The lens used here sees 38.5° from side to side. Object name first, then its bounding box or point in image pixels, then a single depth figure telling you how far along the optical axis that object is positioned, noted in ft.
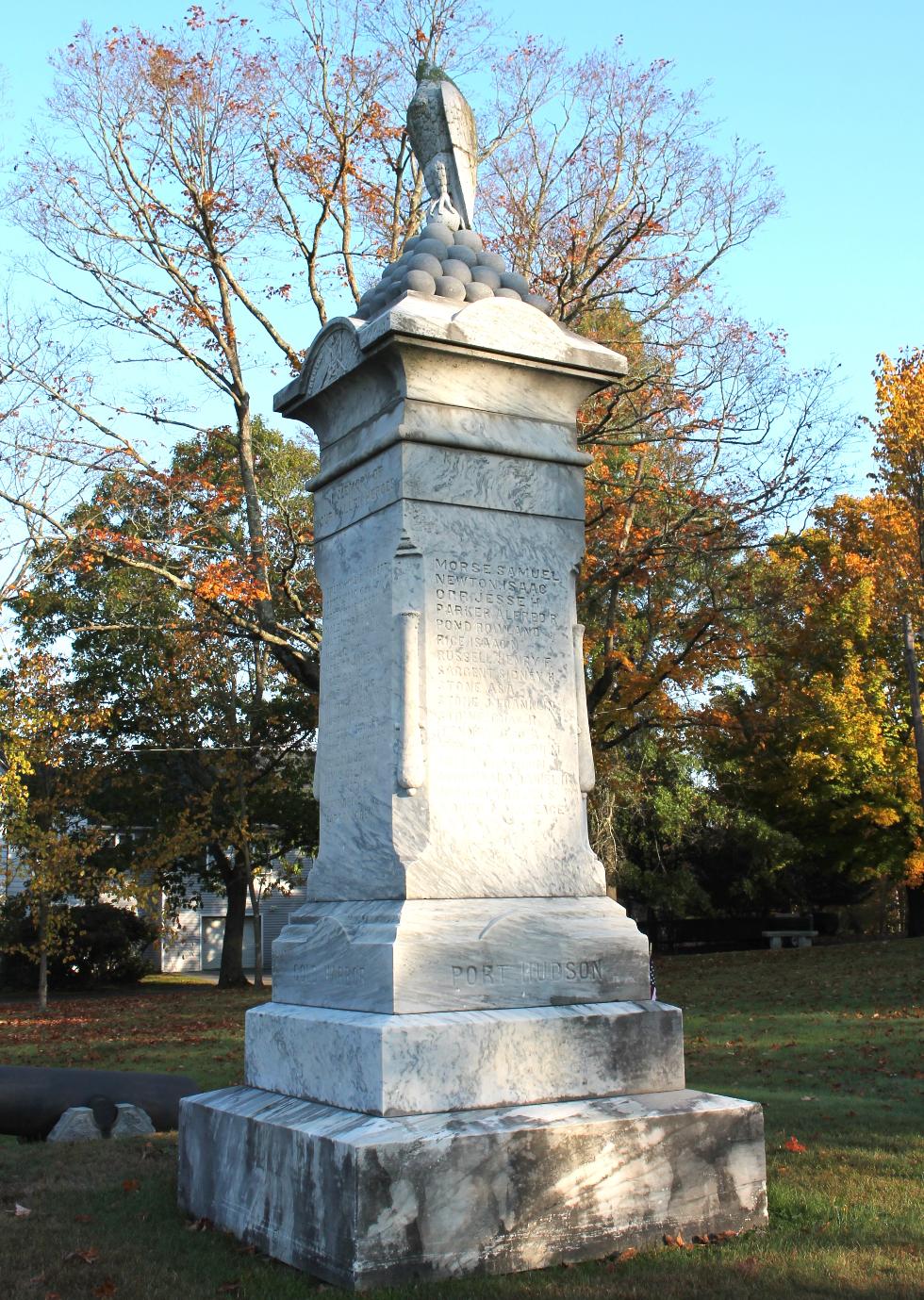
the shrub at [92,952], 109.81
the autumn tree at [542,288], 63.26
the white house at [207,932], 159.63
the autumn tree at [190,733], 91.04
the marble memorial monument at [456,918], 16.70
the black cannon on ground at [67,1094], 29.71
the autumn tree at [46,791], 75.72
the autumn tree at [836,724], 94.17
